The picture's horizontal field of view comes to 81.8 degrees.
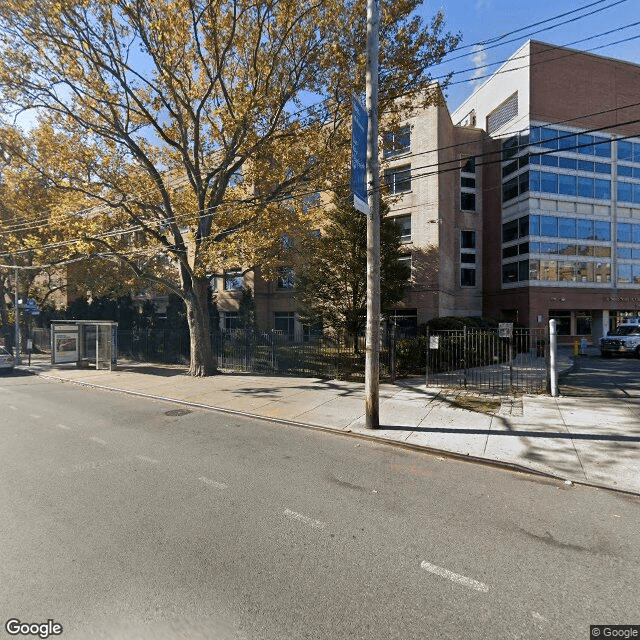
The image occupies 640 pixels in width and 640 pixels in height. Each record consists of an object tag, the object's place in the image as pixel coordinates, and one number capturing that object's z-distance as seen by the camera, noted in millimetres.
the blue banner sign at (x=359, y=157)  7269
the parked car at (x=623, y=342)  21609
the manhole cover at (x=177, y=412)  9241
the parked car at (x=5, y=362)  18534
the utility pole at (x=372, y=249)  7539
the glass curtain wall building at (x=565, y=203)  28453
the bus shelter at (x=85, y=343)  18312
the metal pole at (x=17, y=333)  21456
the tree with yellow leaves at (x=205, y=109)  11734
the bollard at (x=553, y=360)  10320
